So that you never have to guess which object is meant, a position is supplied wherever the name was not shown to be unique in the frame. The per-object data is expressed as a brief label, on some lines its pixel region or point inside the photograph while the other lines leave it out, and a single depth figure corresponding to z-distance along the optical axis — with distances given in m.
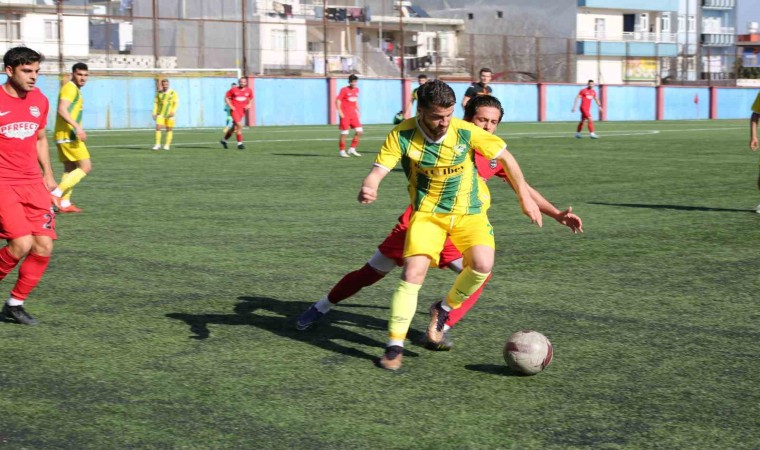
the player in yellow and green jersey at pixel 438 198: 5.68
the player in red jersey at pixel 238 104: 26.78
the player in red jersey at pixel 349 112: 24.00
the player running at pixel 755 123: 13.06
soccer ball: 5.43
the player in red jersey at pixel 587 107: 33.06
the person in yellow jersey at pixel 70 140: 13.29
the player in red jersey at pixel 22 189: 6.72
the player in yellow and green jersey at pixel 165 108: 26.34
